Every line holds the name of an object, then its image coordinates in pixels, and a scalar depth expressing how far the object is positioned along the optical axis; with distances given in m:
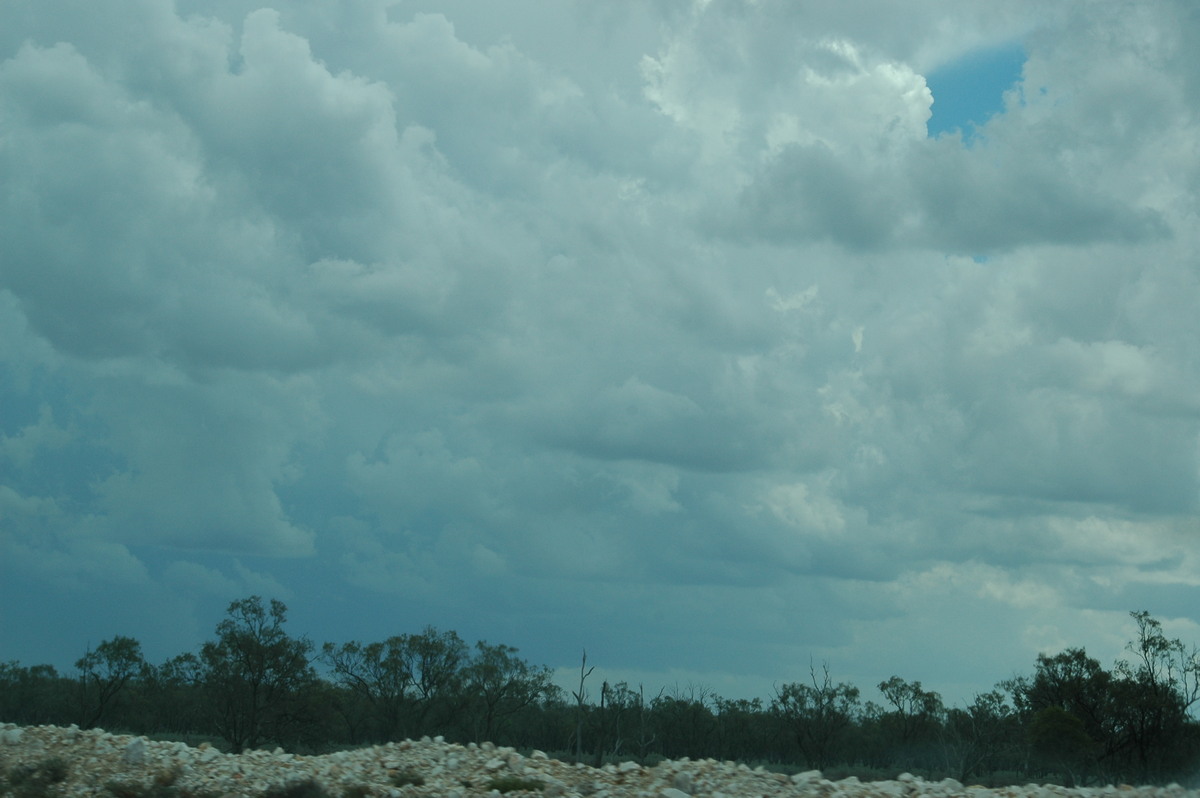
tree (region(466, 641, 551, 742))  89.06
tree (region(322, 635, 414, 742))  87.44
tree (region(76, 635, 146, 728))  84.25
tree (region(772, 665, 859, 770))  91.25
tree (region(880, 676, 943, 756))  96.56
